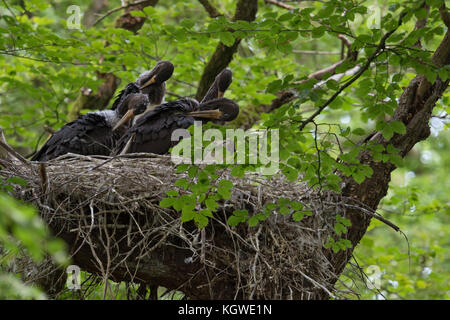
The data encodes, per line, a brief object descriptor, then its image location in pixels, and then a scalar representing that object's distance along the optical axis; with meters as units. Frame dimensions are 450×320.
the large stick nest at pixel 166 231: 6.87
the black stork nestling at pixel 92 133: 9.68
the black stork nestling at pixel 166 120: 9.30
